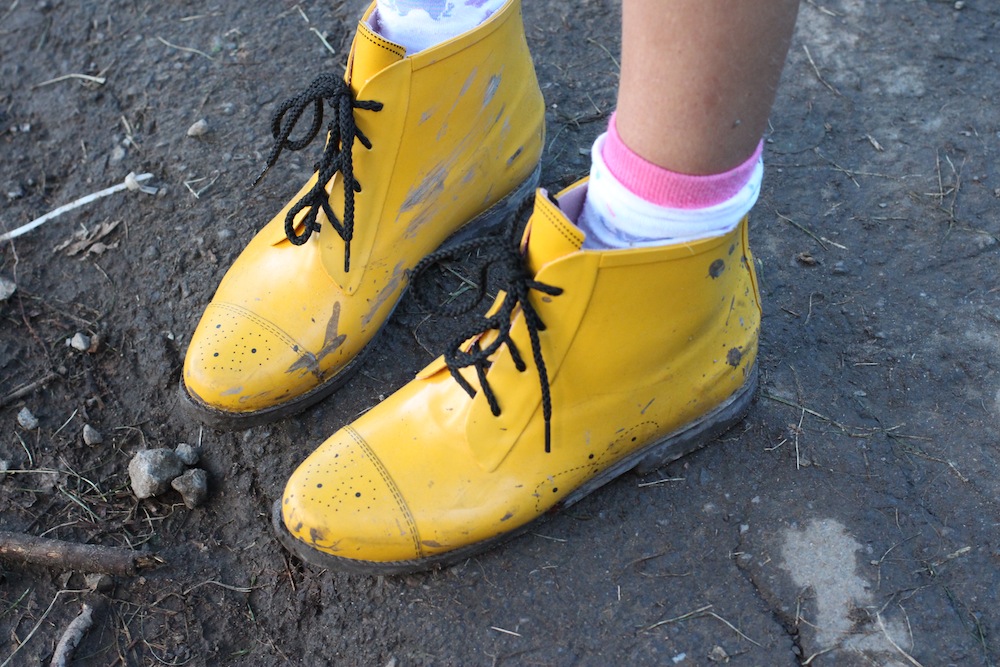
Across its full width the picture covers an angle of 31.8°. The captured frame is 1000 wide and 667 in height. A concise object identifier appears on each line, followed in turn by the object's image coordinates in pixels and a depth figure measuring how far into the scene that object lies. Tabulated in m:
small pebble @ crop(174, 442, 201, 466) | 0.96
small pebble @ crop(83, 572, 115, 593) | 0.91
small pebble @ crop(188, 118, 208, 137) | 1.12
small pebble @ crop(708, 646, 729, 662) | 0.86
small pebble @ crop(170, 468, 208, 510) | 0.94
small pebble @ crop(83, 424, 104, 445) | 0.97
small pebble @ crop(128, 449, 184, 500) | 0.94
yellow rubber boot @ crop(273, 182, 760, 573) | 0.84
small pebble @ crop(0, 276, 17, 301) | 1.04
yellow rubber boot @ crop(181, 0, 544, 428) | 0.91
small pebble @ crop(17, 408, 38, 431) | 0.99
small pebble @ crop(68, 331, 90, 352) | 1.02
